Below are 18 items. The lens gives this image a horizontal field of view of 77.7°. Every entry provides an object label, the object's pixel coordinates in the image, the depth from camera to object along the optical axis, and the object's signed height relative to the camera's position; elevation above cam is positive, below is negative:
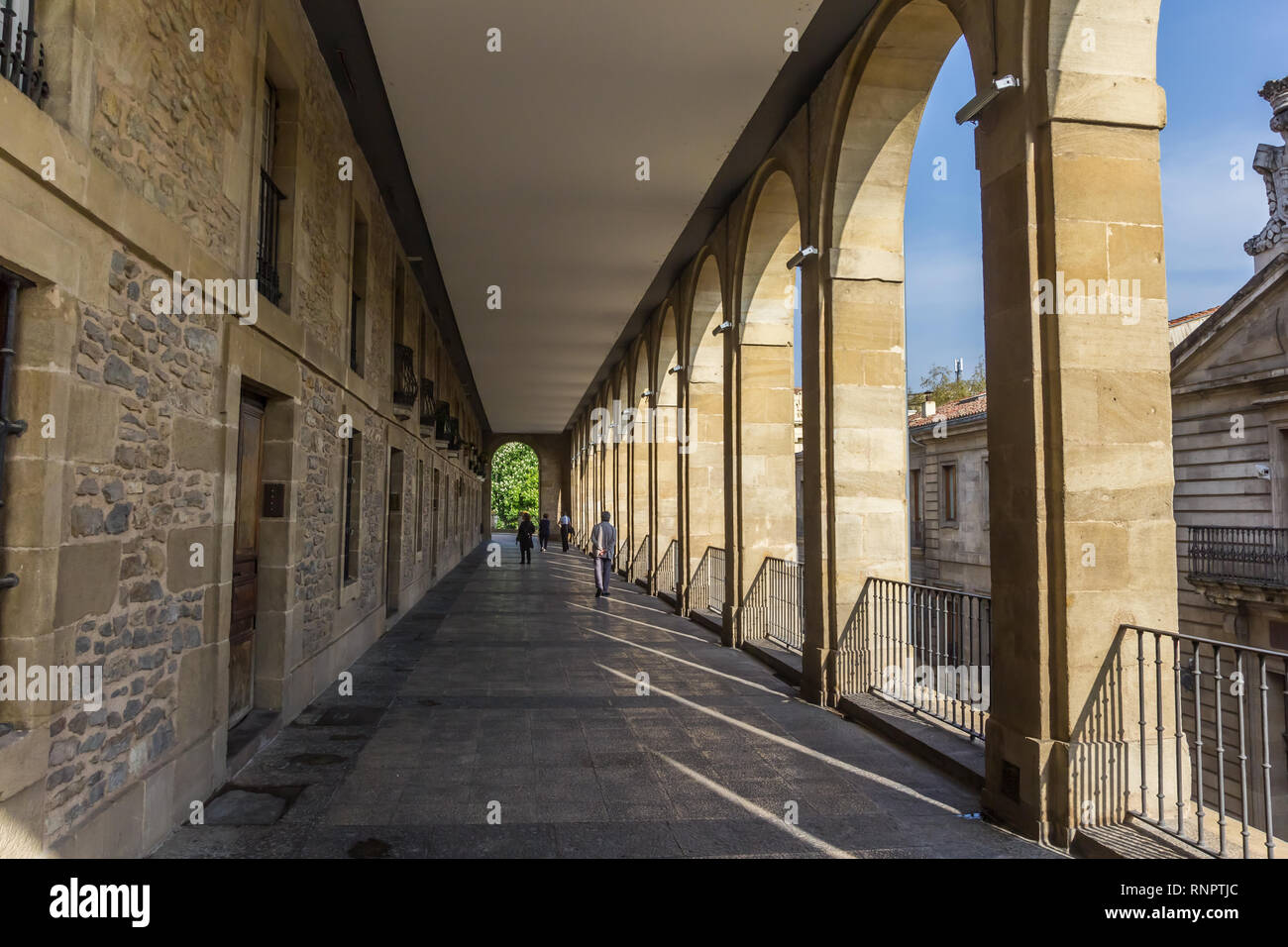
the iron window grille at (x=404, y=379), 10.35 +1.79
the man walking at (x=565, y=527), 28.31 -0.58
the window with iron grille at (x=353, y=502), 8.08 +0.08
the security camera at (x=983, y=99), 3.99 +2.14
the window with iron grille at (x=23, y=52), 2.66 +1.57
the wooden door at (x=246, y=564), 5.20 -0.36
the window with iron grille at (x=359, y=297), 8.46 +2.27
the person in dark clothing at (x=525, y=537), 21.97 -0.73
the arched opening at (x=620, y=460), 19.20 +1.27
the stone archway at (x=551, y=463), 38.84 +2.37
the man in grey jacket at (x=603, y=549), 14.07 -0.67
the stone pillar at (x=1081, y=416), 3.71 +0.46
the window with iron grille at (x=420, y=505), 13.10 +0.08
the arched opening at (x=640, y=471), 16.80 +0.93
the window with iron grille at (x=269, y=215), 5.59 +2.11
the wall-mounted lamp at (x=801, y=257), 6.67 +2.18
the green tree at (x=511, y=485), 50.09 +1.60
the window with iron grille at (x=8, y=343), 2.65 +0.56
